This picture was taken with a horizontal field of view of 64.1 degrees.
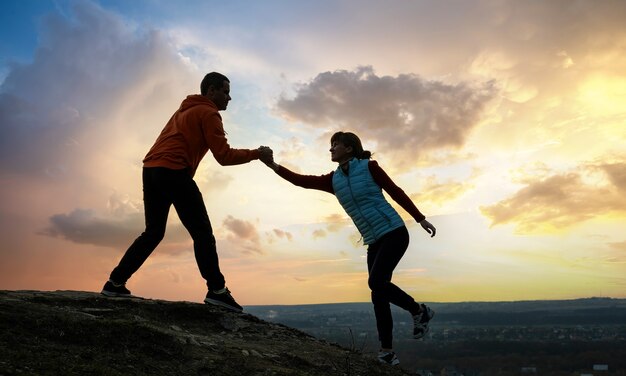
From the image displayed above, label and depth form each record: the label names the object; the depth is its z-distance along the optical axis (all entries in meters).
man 5.66
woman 5.38
